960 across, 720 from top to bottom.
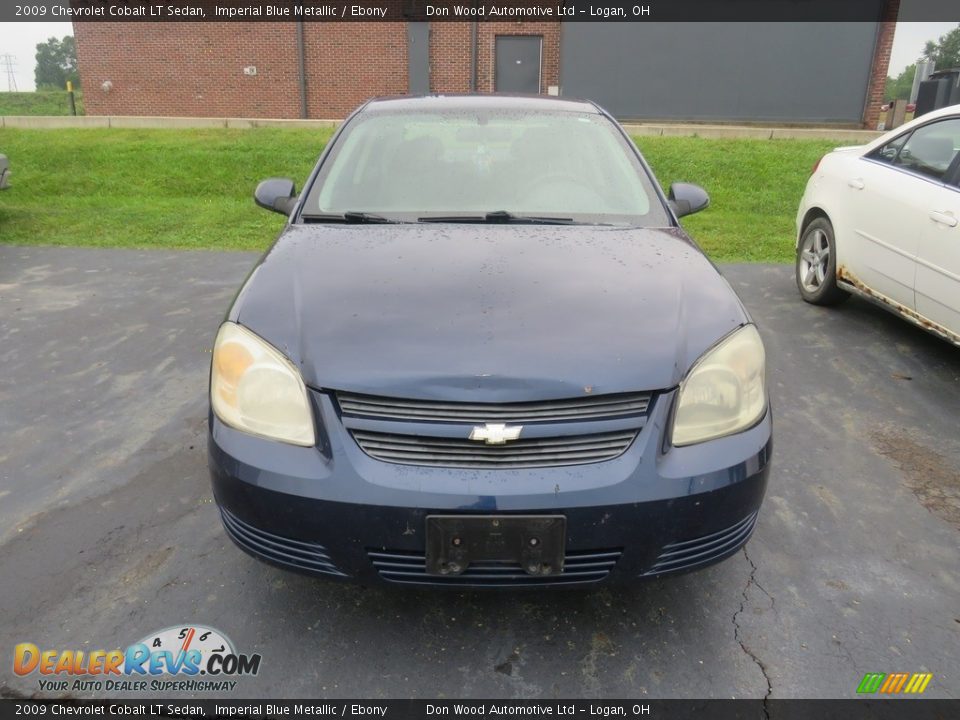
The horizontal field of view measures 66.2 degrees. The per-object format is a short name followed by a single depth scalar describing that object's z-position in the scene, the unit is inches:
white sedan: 162.6
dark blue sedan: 74.1
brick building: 719.7
